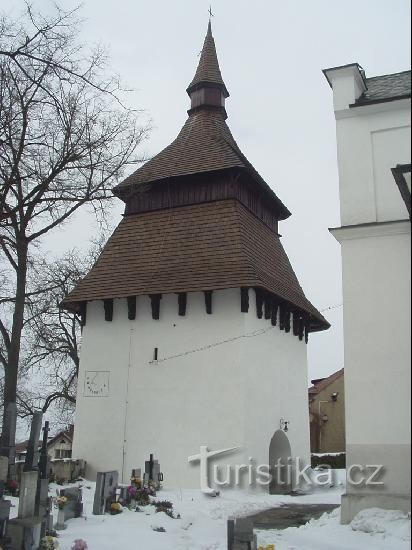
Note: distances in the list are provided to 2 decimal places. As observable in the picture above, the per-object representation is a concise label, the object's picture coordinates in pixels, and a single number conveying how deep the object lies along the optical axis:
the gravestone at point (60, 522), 8.29
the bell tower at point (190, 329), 13.73
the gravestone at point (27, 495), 7.48
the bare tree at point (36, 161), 10.20
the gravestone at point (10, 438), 11.02
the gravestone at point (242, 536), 6.80
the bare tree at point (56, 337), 21.70
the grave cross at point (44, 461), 8.80
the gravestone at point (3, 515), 7.18
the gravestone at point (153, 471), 11.90
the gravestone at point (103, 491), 9.44
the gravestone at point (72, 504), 8.77
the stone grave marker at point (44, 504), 7.79
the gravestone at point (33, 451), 8.73
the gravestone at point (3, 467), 9.23
